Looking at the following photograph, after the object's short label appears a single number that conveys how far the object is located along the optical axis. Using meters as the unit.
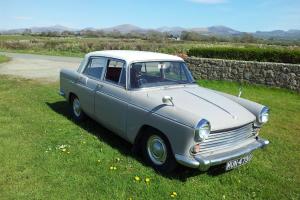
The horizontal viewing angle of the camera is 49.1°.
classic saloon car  4.40
